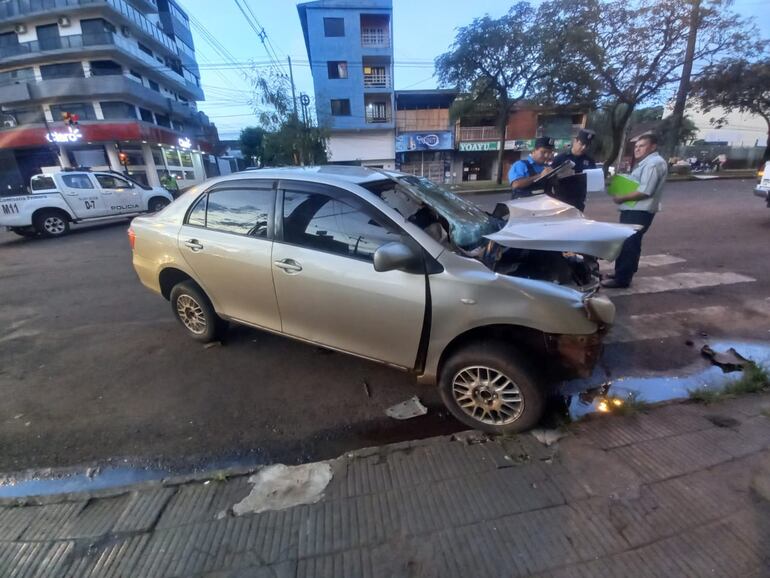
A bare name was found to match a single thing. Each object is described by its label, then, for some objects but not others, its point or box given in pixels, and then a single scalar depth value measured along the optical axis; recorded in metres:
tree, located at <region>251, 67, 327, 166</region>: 19.92
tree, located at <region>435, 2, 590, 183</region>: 19.53
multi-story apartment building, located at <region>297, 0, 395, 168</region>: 26.39
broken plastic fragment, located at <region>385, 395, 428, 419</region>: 2.71
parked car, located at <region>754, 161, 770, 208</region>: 7.65
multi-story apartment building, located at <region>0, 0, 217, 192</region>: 25.42
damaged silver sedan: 2.23
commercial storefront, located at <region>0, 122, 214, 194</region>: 24.80
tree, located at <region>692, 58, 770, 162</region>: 21.08
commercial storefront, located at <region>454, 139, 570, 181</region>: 28.23
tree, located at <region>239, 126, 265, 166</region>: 47.56
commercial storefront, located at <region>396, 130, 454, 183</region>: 27.95
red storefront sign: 24.62
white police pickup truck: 9.73
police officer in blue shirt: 4.70
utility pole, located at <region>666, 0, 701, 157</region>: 16.45
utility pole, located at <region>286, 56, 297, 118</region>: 20.27
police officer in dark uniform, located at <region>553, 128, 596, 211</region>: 4.67
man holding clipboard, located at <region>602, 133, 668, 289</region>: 4.14
